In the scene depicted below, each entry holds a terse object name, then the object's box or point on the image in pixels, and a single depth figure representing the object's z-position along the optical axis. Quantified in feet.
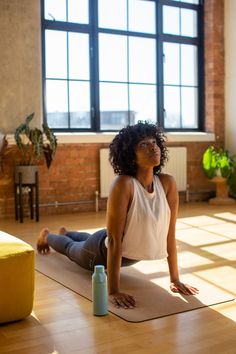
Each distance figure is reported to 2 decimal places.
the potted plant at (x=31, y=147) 18.44
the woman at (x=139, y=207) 9.04
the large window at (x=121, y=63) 21.09
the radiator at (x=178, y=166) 23.12
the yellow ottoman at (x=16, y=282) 8.13
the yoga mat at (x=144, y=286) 8.75
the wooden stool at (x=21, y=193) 18.49
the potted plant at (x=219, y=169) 22.84
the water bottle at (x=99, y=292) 8.41
